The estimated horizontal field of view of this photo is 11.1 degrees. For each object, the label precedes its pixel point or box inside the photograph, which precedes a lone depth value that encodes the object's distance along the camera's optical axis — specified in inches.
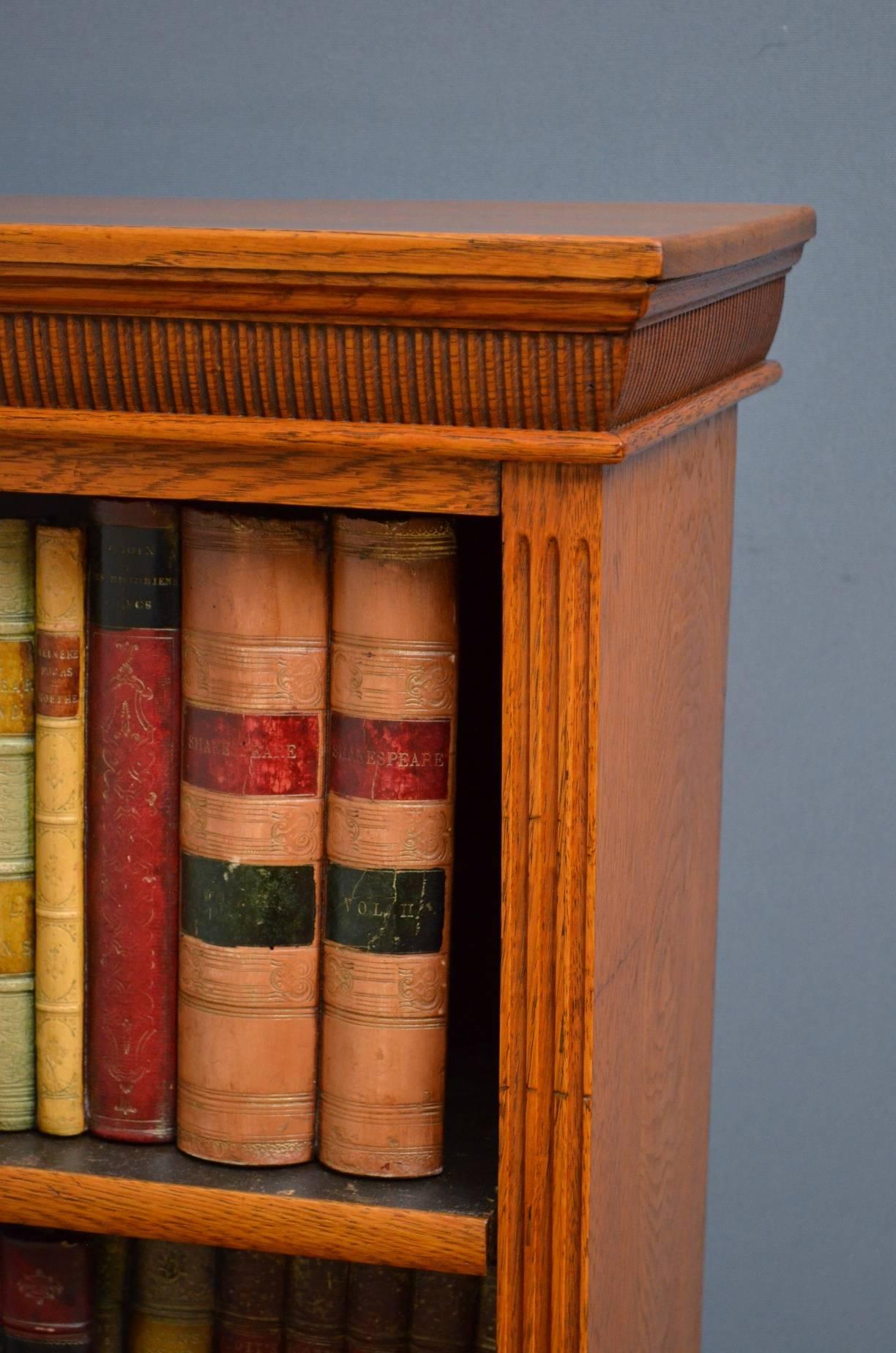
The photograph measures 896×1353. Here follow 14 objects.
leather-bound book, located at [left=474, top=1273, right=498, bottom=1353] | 75.6
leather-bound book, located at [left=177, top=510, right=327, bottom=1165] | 71.0
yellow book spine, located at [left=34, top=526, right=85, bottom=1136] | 72.7
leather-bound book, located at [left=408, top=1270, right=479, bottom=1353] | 76.0
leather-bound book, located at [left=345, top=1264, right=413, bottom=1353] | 76.4
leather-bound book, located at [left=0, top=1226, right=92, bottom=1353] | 76.5
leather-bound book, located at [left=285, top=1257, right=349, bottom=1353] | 76.8
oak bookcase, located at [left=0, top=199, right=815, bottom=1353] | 66.2
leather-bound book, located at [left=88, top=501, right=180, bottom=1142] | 72.1
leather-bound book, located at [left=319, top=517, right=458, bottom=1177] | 70.4
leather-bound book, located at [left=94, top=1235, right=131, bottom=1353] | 77.8
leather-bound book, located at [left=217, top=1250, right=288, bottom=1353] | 77.2
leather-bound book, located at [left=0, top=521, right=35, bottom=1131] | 73.1
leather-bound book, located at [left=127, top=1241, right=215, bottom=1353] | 77.6
